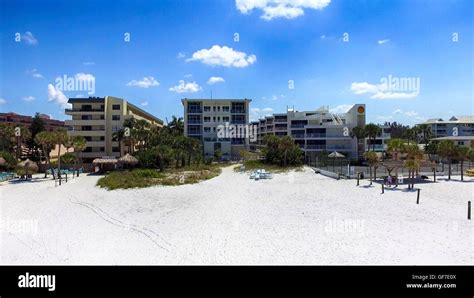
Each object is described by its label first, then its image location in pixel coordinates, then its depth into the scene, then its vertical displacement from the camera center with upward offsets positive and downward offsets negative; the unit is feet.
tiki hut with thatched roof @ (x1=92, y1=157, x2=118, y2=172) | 144.66 -7.87
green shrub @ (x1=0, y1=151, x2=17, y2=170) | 135.33 -5.71
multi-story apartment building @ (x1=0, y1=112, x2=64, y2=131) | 283.38 +29.46
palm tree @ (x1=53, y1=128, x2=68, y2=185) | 122.01 +4.38
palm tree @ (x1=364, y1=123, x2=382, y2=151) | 162.71 +9.26
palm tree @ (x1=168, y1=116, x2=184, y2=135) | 211.61 +16.08
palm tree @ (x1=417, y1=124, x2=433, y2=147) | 220.31 +11.03
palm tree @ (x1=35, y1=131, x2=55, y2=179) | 119.82 +3.91
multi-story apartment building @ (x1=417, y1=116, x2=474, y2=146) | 303.48 +22.67
